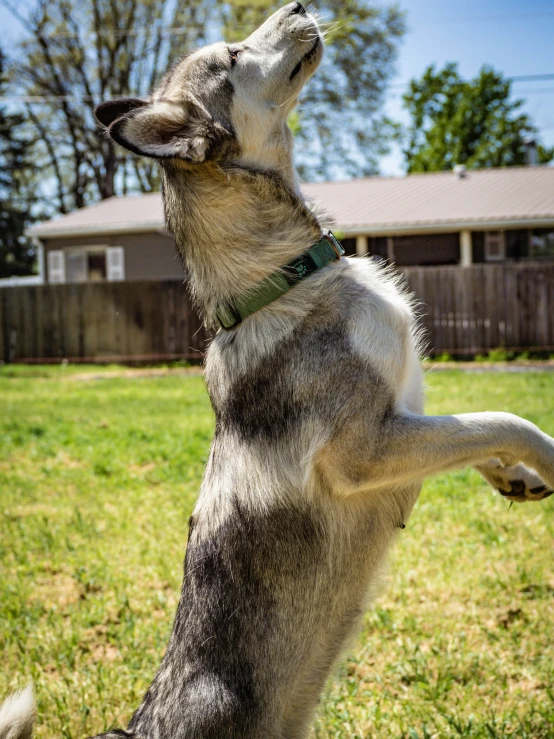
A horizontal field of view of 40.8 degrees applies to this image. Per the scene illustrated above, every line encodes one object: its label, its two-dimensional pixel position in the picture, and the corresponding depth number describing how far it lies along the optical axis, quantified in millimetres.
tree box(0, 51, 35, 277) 41750
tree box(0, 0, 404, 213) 37594
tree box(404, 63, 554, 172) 42312
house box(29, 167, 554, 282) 23156
